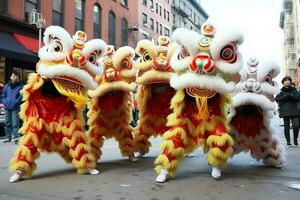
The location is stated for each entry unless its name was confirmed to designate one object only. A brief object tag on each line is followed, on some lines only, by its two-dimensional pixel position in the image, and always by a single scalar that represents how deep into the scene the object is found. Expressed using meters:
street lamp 21.91
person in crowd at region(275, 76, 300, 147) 10.91
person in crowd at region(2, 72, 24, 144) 11.99
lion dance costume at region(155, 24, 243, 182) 6.03
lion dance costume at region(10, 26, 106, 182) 6.34
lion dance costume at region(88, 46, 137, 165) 7.58
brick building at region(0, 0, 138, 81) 20.25
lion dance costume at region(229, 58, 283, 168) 6.90
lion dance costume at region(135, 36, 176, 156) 7.58
